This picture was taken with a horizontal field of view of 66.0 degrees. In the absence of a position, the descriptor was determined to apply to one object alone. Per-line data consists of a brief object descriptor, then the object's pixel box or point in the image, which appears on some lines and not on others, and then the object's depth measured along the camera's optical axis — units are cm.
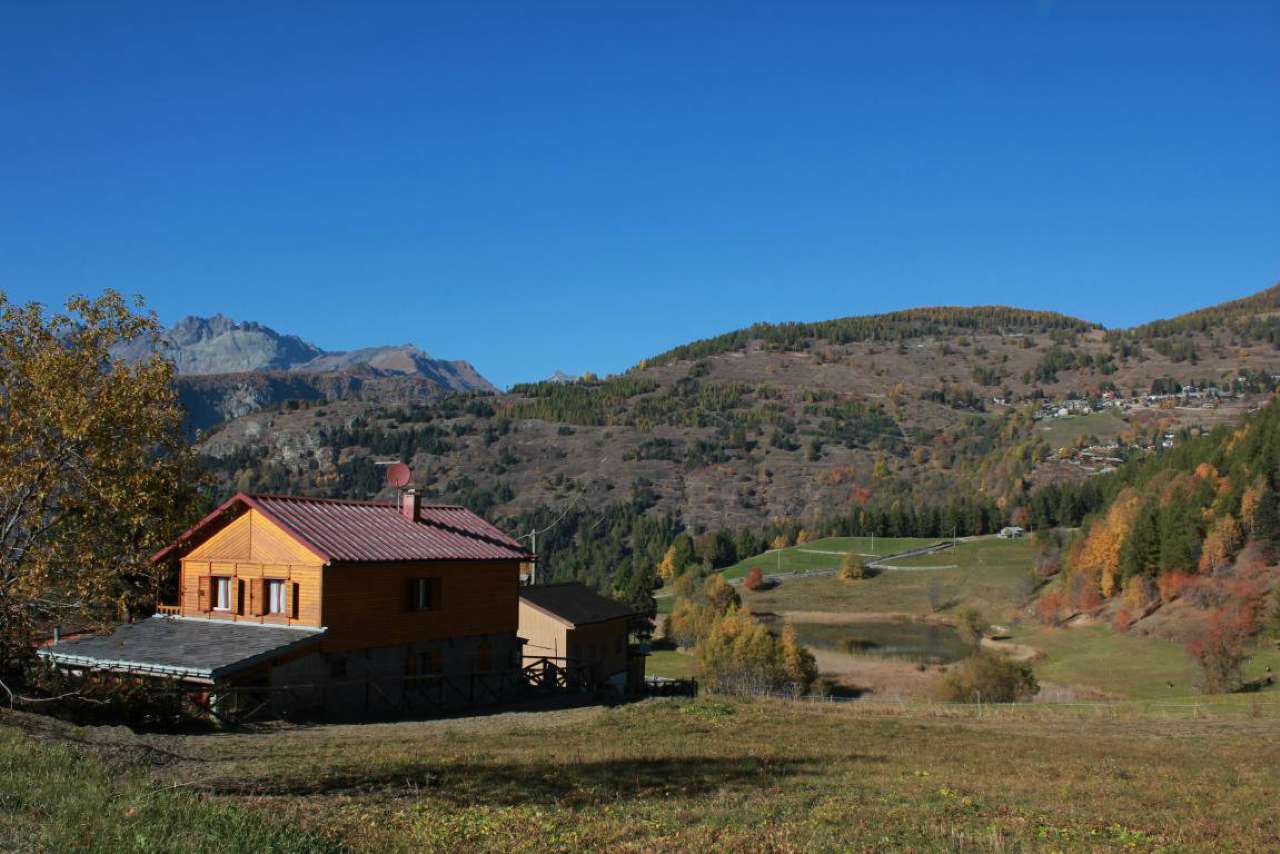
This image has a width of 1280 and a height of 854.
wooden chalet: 2973
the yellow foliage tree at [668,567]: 17288
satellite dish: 4028
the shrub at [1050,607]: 11094
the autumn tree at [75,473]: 2131
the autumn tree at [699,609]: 9529
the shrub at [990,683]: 6003
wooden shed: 4641
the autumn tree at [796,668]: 7056
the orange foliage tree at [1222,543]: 9544
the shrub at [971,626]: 10619
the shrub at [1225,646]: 5709
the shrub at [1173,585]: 9612
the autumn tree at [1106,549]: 10838
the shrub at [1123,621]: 9606
